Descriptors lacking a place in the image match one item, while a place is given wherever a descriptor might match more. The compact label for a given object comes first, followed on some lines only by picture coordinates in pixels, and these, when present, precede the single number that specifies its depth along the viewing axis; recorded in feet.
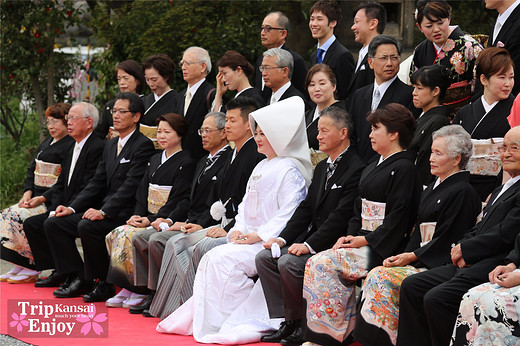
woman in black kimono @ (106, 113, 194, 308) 47.67
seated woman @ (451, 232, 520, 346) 28.60
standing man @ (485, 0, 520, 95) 38.42
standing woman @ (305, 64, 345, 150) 43.47
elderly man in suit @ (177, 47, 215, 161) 51.11
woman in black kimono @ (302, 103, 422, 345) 36.11
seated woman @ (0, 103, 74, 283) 54.80
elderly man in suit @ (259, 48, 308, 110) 46.88
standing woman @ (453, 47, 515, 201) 35.73
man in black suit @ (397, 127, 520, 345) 31.12
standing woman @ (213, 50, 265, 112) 48.96
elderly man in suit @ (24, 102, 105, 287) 53.93
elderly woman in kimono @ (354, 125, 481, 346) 33.50
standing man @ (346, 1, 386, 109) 46.26
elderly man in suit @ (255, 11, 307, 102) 50.31
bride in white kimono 40.22
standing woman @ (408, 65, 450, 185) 38.11
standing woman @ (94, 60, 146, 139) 56.03
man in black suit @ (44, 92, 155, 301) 50.01
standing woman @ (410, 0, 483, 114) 39.91
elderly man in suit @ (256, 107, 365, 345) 38.32
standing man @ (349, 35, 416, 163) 41.57
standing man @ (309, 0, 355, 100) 48.21
